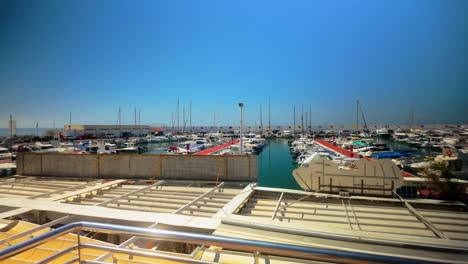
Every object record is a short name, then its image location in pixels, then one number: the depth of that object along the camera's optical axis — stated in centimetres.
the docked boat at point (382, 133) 7100
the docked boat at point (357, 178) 952
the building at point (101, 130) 7317
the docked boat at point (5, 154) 3023
